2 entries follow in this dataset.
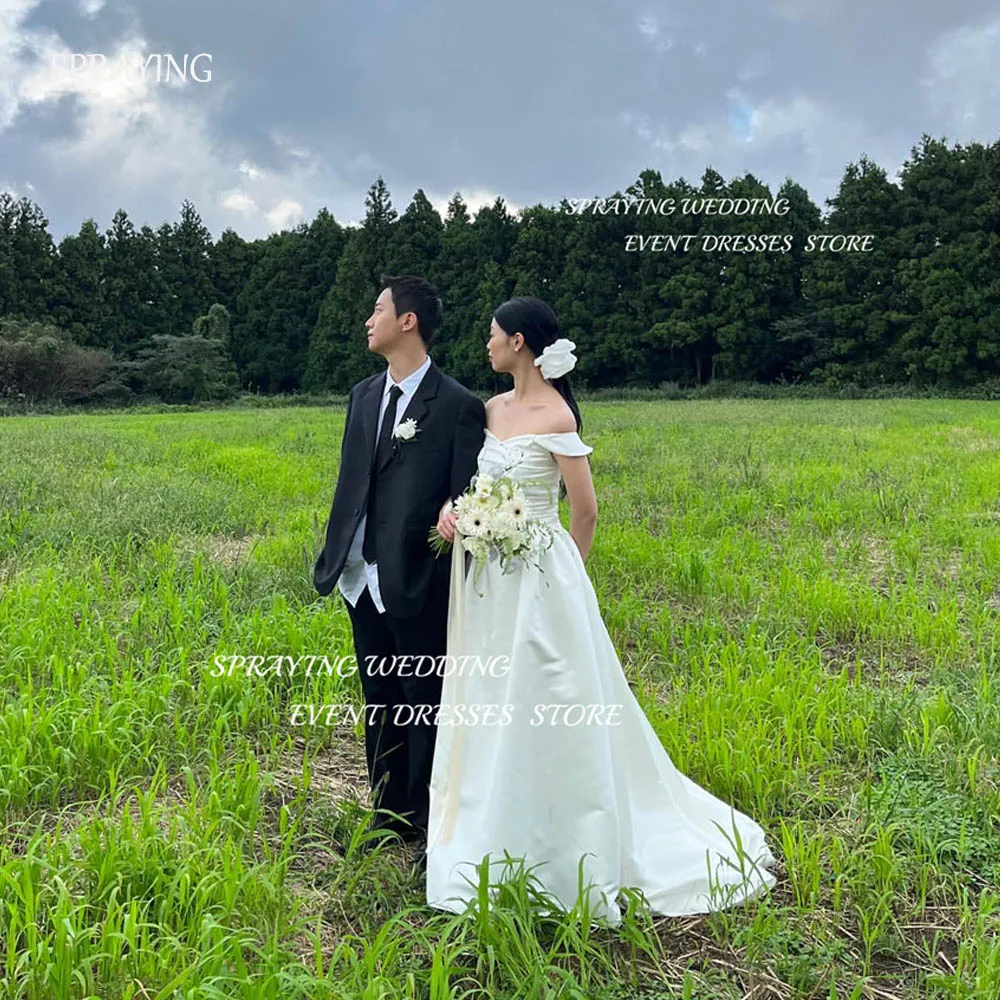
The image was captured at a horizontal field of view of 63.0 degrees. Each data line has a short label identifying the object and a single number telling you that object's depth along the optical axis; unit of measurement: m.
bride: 2.37
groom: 2.60
